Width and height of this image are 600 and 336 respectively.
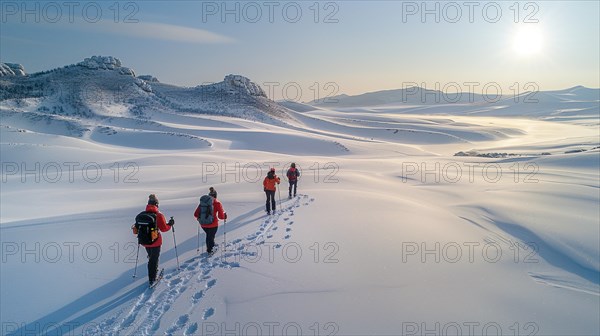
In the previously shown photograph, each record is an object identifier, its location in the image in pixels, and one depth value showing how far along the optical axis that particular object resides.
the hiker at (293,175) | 11.66
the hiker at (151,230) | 5.71
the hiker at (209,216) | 6.89
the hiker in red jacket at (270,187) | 9.88
